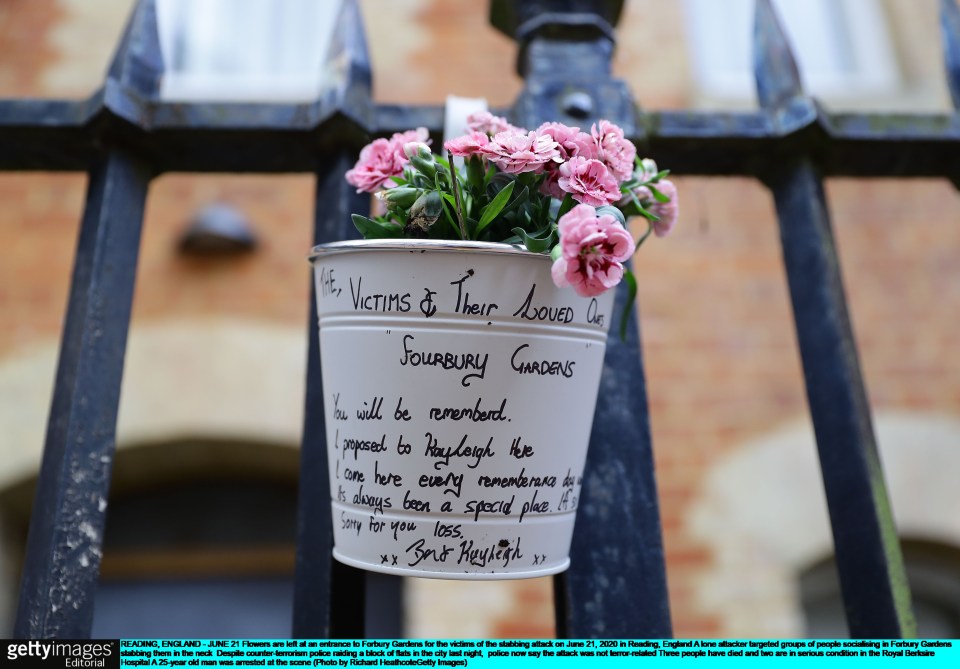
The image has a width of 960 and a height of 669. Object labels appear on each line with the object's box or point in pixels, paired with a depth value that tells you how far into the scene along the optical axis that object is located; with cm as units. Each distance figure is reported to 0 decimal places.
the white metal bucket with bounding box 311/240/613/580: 49
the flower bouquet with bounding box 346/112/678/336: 44
